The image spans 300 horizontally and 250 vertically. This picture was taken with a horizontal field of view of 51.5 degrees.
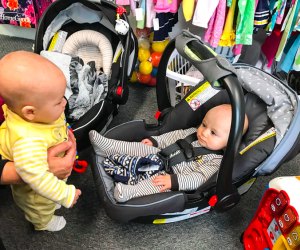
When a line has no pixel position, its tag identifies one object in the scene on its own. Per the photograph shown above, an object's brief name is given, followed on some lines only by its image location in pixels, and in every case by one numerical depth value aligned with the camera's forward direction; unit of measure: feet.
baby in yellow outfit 2.75
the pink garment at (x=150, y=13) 5.62
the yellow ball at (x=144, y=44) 6.48
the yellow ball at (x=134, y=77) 6.87
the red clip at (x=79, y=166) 4.48
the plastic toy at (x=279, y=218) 3.21
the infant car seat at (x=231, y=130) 3.15
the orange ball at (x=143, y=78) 6.70
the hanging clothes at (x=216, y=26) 5.27
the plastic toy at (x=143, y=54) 6.41
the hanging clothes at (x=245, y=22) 5.07
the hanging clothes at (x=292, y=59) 5.89
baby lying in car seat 4.14
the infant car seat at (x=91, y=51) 4.85
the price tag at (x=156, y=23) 5.71
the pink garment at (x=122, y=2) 5.70
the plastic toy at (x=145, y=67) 6.41
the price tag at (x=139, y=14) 5.65
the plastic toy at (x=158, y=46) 6.41
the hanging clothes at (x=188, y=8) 5.30
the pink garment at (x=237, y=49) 5.87
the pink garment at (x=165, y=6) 5.38
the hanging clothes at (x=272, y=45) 5.92
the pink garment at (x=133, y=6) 5.74
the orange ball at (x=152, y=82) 6.90
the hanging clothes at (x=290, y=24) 5.36
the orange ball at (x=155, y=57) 6.53
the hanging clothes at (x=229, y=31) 5.32
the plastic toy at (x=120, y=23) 4.83
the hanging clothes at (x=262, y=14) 5.19
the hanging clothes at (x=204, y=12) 5.17
